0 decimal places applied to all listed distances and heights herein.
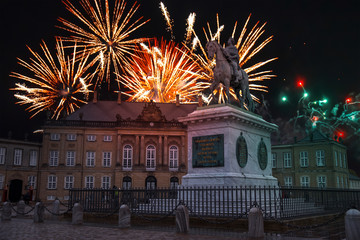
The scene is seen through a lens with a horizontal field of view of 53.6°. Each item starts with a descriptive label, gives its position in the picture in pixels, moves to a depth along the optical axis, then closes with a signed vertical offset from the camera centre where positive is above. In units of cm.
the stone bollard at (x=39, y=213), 1334 -116
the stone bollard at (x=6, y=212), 1494 -127
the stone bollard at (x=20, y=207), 1757 -124
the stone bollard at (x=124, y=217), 1092 -106
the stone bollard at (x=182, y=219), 967 -99
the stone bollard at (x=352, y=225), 761 -88
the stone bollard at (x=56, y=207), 1709 -119
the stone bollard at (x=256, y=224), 875 -100
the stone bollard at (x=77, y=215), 1224 -112
